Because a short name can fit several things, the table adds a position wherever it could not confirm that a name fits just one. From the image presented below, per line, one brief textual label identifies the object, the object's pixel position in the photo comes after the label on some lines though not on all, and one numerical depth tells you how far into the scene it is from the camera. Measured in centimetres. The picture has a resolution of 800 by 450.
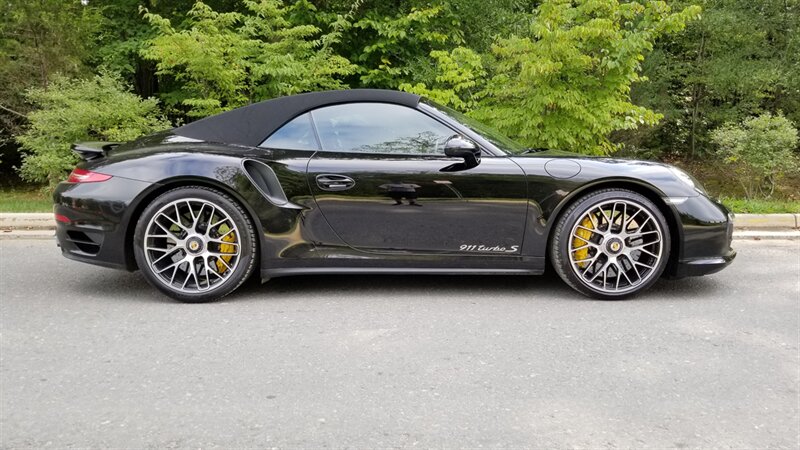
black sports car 411
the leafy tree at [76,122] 781
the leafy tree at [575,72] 715
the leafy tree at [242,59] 826
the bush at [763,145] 873
